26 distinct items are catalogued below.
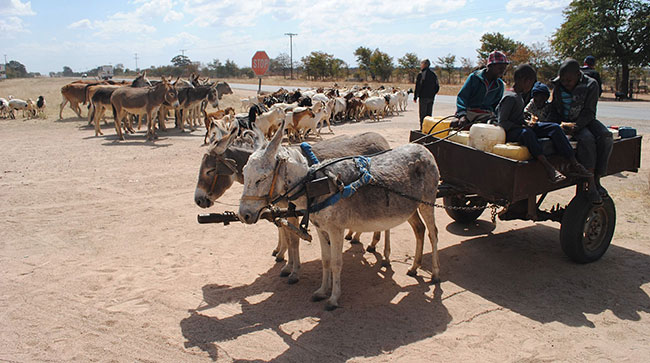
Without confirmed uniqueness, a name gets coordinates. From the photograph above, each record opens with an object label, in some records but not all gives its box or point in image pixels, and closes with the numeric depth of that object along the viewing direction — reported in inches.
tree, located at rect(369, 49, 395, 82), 2514.8
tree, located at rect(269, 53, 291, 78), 3587.6
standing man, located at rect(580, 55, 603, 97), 349.7
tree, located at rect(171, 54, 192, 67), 3981.3
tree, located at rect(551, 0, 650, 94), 1278.3
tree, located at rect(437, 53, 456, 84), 2376.4
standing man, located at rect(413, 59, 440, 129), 499.2
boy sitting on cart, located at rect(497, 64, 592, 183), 197.6
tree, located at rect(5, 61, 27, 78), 3415.8
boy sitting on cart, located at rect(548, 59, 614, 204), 209.5
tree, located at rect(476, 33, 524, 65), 1959.9
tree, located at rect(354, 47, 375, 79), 2659.9
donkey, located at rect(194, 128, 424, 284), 215.6
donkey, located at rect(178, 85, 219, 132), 741.3
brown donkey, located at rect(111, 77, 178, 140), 650.8
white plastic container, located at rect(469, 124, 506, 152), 207.2
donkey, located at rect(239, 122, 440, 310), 165.8
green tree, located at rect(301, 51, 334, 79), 2620.6
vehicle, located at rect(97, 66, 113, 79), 3005.9
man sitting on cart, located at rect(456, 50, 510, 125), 246.4
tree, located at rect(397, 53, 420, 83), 2433.6
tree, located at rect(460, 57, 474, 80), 2182.6
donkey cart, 200.2
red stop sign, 1140.5
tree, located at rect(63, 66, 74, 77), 6149.1
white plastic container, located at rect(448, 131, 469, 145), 226.2
